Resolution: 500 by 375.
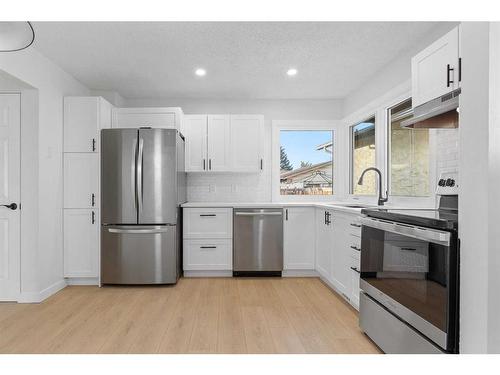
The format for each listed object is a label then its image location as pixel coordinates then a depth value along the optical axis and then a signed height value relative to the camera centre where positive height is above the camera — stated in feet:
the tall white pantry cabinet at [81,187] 11.74 -0.14
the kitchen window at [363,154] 12.64 +1.29
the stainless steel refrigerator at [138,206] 11.62 -0.82
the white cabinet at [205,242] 12.89 -2.36
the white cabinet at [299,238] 13.04 -2.21
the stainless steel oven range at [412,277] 4.79 -1.67
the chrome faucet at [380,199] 9.95 -0.45
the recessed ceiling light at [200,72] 11.48 +4.08
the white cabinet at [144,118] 13.26 +2.73
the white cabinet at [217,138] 14.10 +2.02
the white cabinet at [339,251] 8.98 -2.17
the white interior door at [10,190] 10.18 -0.23
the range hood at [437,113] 6.16 +1.57
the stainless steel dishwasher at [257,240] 12.86 -2.27
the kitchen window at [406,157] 9.35 +0.89
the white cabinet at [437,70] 6.06 +2.41
